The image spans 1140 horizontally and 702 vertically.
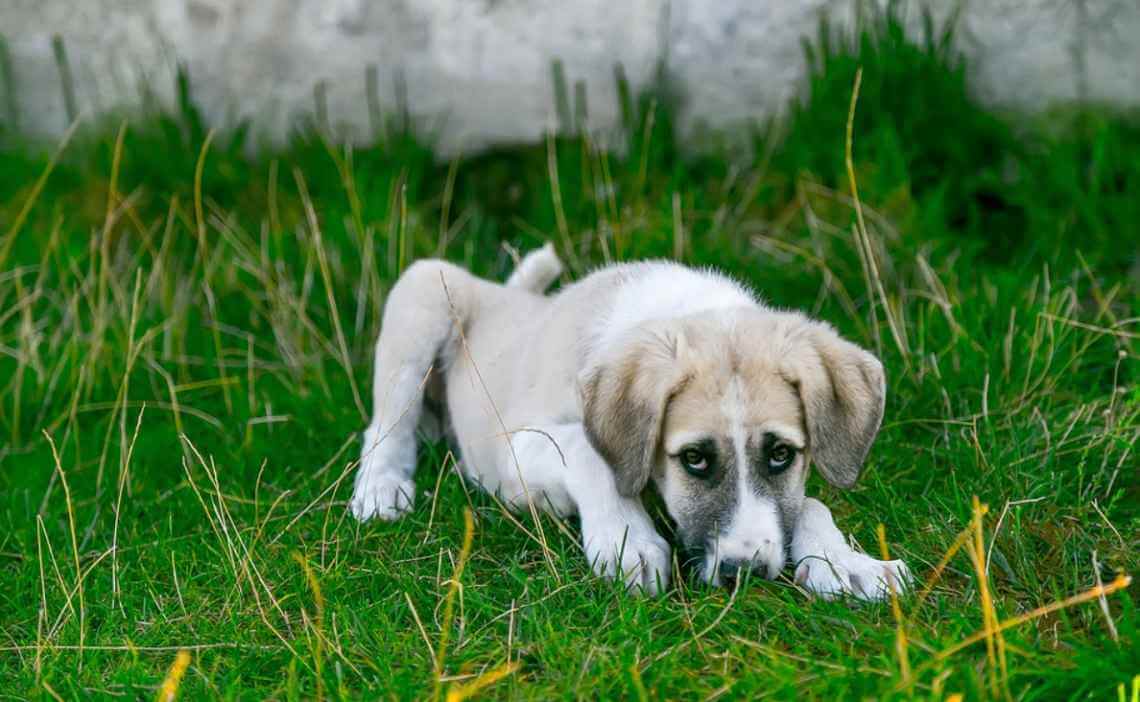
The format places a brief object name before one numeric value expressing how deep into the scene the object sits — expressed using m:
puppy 3.62
